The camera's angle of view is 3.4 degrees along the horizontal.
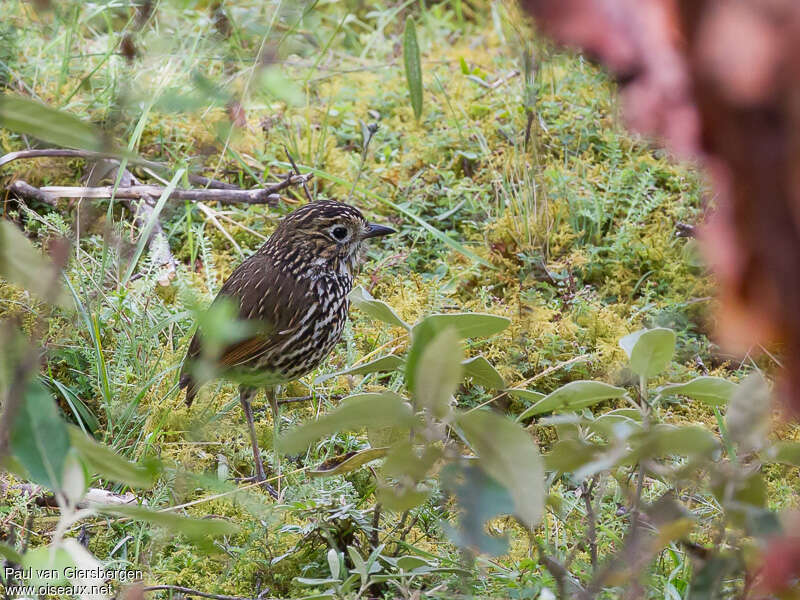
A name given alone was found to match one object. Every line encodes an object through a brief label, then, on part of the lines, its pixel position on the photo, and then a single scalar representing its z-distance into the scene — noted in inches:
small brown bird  270.2
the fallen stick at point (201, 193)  273.1
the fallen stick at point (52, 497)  267.1
